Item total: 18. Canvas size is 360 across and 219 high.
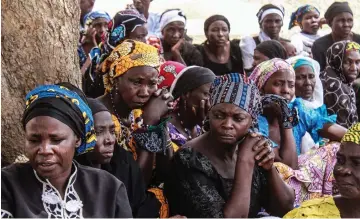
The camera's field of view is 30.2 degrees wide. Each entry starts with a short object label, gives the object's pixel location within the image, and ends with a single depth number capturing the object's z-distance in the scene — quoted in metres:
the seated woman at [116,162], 3.74
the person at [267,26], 8.43
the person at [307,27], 9.30
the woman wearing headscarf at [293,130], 4.82
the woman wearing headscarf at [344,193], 3.51
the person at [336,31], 8.55
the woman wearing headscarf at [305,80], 6.14
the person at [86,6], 8.11
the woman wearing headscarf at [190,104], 4.85
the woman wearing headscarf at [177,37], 7.87
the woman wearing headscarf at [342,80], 6.66
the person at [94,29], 7.19
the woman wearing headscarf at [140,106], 4.26
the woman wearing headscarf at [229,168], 3.81
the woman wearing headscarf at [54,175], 3.04
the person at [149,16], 8.98
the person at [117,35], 6.16
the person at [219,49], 8.07
